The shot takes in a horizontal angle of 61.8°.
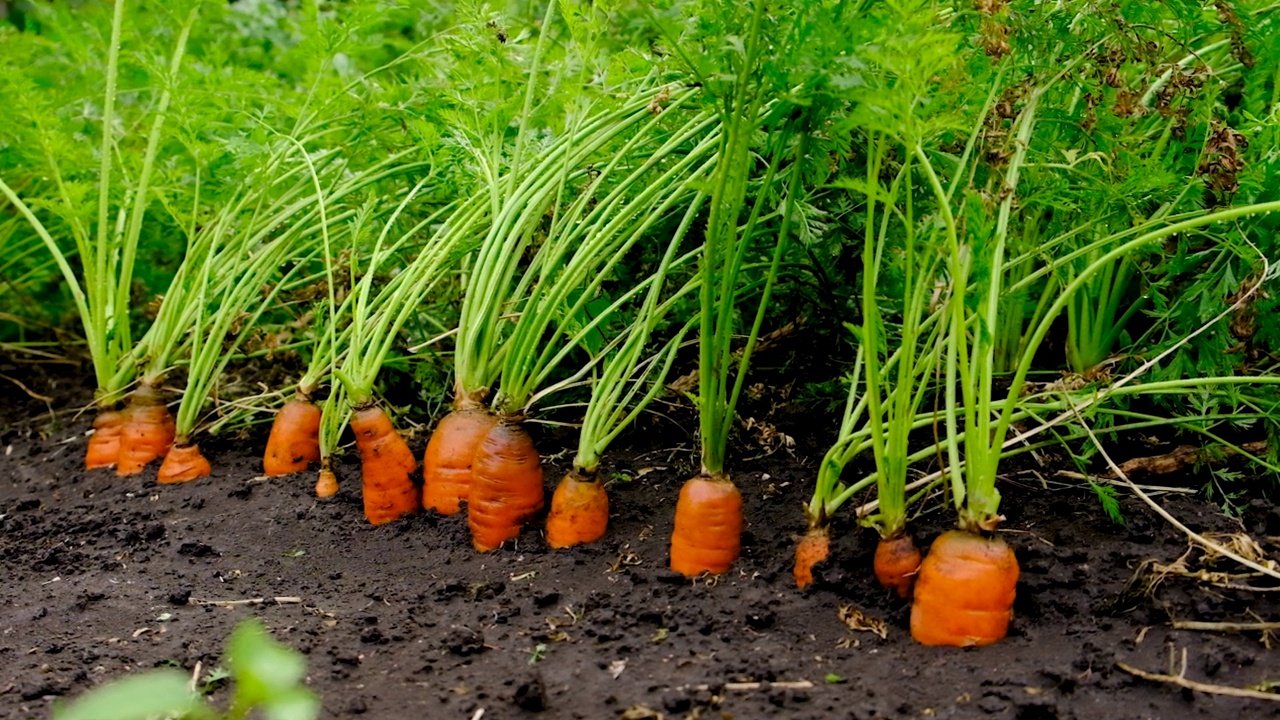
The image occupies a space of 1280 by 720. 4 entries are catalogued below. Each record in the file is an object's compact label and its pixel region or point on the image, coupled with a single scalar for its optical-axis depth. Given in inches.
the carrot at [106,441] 107.3
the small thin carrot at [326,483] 92.4
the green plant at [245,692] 34.0
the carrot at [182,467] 100.1
